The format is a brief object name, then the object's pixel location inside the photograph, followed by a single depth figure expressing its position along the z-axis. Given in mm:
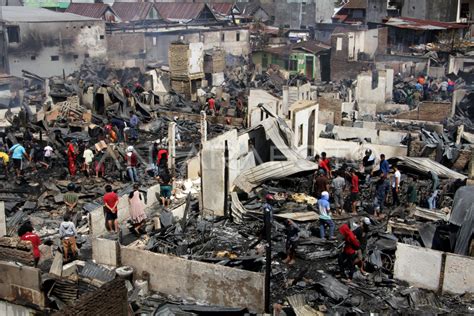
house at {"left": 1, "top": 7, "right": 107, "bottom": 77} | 39062
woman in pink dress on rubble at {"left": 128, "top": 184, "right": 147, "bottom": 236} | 12617
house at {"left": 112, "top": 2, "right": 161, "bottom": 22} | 52156
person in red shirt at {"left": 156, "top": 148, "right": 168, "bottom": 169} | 16406
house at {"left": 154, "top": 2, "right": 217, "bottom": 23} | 52219
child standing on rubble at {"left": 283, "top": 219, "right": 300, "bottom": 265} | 11234
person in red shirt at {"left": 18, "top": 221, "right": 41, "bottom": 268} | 10492
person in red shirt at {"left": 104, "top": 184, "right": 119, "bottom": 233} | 12305
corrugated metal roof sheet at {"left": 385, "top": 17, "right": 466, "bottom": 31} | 37469
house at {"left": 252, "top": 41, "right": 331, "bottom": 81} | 39250
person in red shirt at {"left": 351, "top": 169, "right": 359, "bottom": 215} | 13922
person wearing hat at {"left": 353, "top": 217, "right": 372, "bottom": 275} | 10648
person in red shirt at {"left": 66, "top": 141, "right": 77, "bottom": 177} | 16656
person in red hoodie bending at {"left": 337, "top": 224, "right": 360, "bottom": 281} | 10281
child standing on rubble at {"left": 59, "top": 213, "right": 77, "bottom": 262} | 11562
